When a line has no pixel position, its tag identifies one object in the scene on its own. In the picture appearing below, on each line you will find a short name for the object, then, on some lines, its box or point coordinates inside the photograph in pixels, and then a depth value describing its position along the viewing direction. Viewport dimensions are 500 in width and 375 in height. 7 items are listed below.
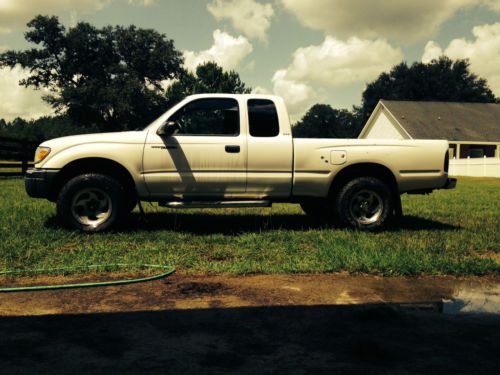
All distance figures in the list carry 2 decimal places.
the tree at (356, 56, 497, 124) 67.81
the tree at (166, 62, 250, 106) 71.75
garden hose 4.07
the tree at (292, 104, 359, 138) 61.30
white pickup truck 6.46
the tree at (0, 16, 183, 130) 43.56
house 34.44
